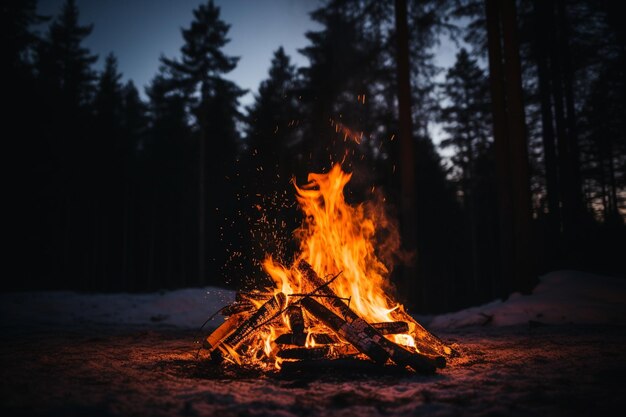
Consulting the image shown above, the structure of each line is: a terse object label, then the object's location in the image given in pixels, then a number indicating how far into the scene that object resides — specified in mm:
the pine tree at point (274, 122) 20375
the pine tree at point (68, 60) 25688
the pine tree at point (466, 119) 28391
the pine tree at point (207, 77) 22875
